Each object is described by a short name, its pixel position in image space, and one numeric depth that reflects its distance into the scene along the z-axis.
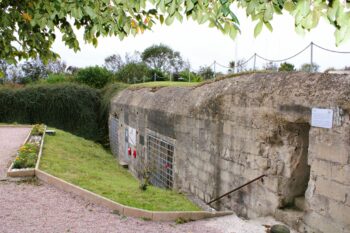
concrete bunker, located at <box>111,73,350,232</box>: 5.38
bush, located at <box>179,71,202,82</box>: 19.82
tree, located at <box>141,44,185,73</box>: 51.44
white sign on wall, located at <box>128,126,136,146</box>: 15.75
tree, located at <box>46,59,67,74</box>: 47.61
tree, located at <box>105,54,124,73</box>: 50.81
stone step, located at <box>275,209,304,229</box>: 6.07
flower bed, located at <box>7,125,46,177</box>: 9.68
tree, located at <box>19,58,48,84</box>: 41.03
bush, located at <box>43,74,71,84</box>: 29.65
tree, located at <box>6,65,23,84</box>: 37.86
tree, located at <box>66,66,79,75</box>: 43.69
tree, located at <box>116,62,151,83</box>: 32.12
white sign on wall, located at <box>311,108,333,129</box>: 5.40
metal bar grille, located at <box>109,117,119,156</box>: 20.41
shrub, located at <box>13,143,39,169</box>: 10.22
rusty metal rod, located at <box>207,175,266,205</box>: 6.91
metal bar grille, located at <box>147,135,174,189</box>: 11.43
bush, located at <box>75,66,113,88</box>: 28.77
